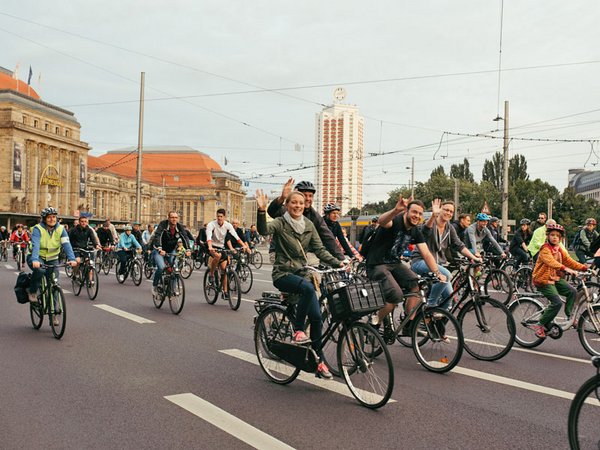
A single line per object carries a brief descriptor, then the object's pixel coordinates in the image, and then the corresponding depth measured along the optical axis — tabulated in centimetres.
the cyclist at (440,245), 784
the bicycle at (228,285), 1191
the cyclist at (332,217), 1074
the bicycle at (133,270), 1738
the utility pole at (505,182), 2784
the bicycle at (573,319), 758
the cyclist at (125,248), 1798
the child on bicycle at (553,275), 772
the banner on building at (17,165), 8075
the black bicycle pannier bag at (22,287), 914
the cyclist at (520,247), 1537
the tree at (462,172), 9381
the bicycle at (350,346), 502
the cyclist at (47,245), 894
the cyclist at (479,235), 1162
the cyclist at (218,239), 1223
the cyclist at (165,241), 1130
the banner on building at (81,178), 9612
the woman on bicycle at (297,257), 554
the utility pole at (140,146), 3362
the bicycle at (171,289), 1103
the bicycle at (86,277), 1357
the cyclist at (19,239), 2583
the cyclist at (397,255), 678
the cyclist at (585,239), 1528
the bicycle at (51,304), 844
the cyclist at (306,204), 687
